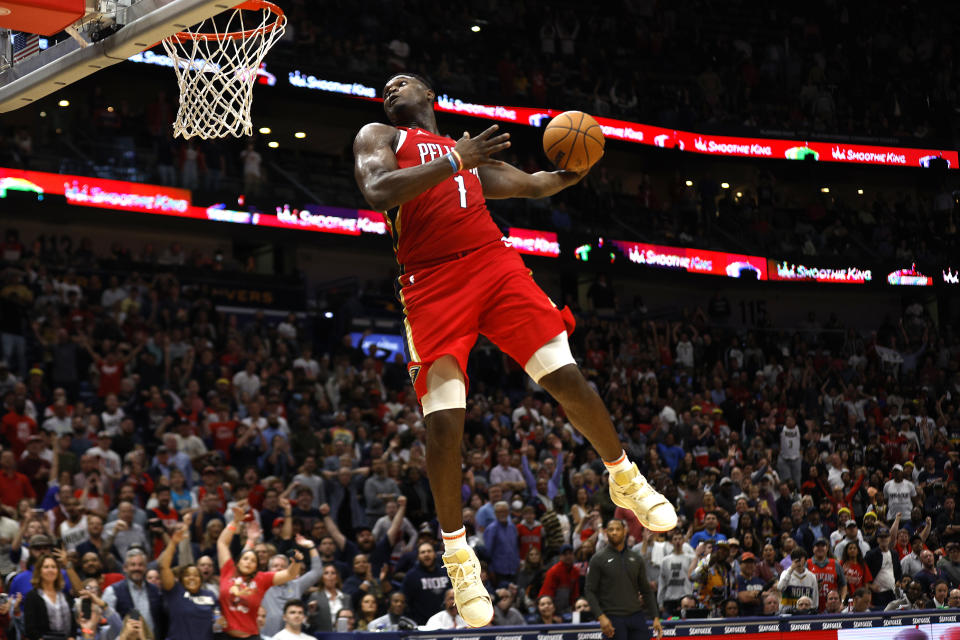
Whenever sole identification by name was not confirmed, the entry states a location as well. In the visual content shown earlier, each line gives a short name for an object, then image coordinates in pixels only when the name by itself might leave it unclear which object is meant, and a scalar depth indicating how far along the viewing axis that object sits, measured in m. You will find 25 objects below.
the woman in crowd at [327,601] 9.97
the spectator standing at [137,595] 9.19
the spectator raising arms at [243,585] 9.20
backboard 5.36
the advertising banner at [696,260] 26.91
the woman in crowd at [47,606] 8.77
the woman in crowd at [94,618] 8.85
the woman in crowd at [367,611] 10.15
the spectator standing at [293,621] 9.11
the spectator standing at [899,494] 16.08
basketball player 4.59
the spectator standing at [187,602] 9.05
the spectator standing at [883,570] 13.80
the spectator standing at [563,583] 11.55
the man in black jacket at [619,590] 10.36
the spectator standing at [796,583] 12.62
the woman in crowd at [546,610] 10.98
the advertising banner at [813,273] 28.78
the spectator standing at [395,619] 9.94
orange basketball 5.06
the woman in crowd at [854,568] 13.78
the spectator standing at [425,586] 10.62
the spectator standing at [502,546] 12.21
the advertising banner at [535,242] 25.08
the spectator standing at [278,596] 9.98
